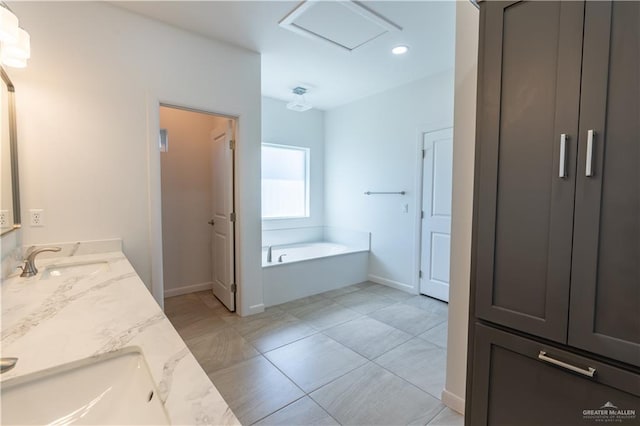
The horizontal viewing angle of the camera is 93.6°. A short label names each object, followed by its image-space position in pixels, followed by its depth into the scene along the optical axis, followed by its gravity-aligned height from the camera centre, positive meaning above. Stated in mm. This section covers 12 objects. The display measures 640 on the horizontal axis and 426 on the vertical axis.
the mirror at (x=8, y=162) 1723 +185
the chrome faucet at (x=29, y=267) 1625 -406
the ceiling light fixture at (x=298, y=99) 3625 +1387
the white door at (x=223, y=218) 3156 -255
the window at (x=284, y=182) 4598 +226
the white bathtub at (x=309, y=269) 3439 -928
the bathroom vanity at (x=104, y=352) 690 -452
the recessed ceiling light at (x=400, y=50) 2865 +1427
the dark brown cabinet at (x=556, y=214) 968 -56
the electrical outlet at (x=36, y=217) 2021 -162
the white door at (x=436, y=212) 3484 -181
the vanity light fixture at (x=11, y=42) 1335 +711
